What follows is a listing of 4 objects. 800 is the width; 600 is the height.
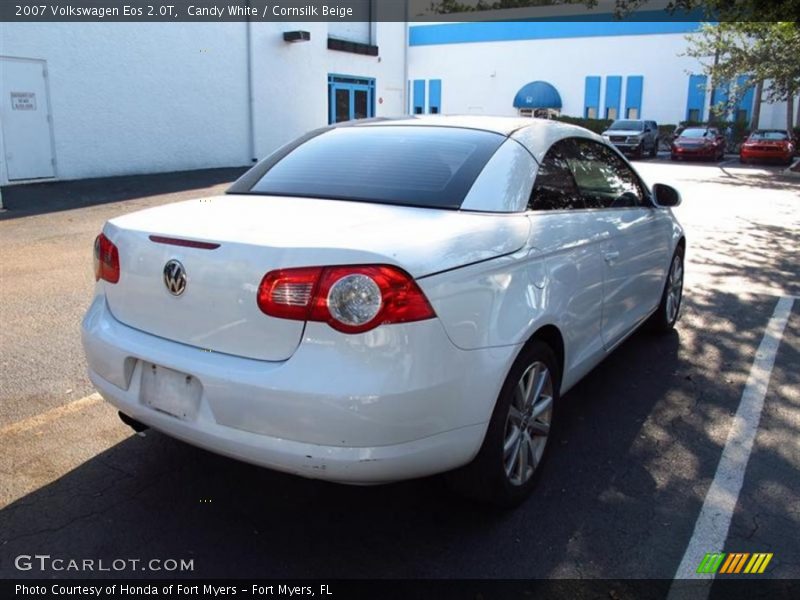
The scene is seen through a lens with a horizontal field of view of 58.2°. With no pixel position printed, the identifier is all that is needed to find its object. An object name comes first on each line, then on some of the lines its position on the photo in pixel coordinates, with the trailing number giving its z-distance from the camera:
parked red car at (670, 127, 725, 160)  28.34
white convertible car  2.57
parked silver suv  29.70
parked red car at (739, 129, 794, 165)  26.42
